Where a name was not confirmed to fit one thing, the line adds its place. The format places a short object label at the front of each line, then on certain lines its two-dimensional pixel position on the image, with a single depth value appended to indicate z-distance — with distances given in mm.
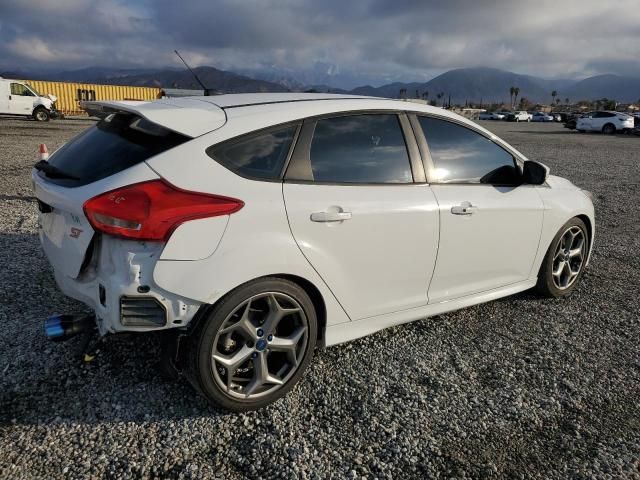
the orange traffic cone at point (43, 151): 6053
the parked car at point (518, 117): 61988
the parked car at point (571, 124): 35594
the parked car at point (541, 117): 62906
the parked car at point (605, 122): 31375
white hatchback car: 2270
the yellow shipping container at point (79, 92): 36281
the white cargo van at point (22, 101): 23859
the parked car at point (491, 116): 64806
